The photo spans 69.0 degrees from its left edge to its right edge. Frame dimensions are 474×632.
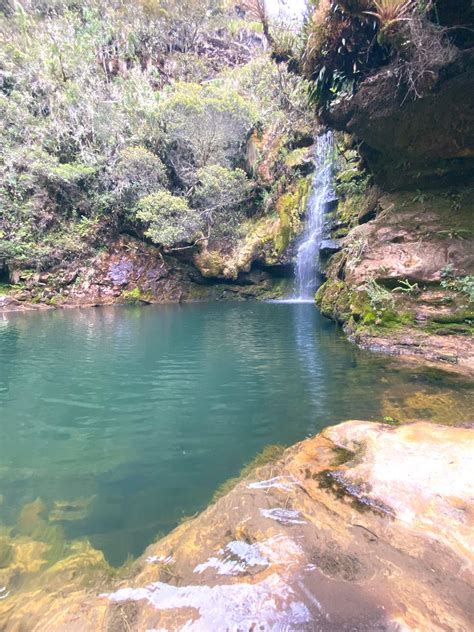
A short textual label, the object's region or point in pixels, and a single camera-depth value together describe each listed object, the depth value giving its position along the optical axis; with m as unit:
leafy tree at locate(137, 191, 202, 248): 22.41
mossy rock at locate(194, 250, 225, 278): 23.72
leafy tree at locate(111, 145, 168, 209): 22.66
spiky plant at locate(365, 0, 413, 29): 6.30
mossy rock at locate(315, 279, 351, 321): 10.60
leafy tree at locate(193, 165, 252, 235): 22.81
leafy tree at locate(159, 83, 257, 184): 22.08
